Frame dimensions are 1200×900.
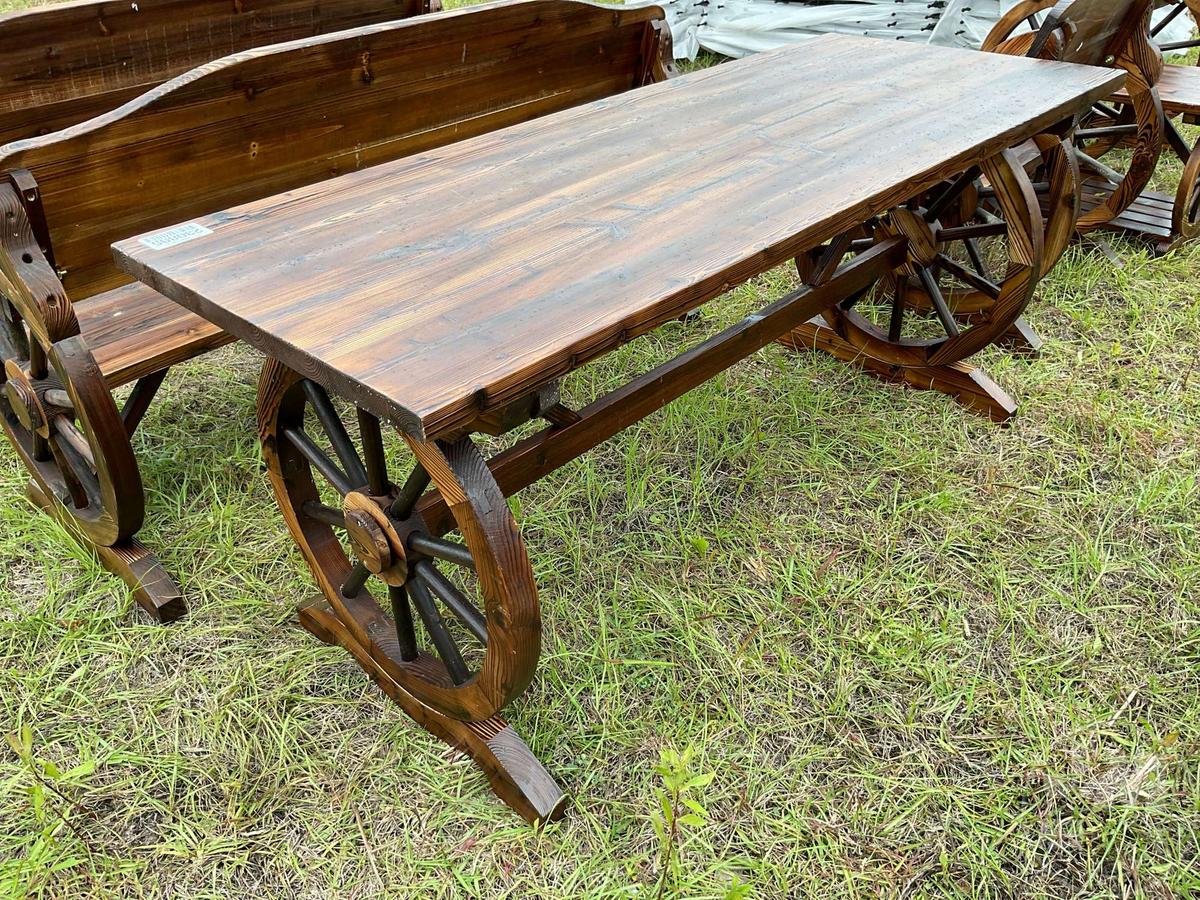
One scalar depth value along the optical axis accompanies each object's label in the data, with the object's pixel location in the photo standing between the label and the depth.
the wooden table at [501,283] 1.31
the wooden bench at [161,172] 1.76
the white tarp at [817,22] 4.74
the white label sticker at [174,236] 1.53
